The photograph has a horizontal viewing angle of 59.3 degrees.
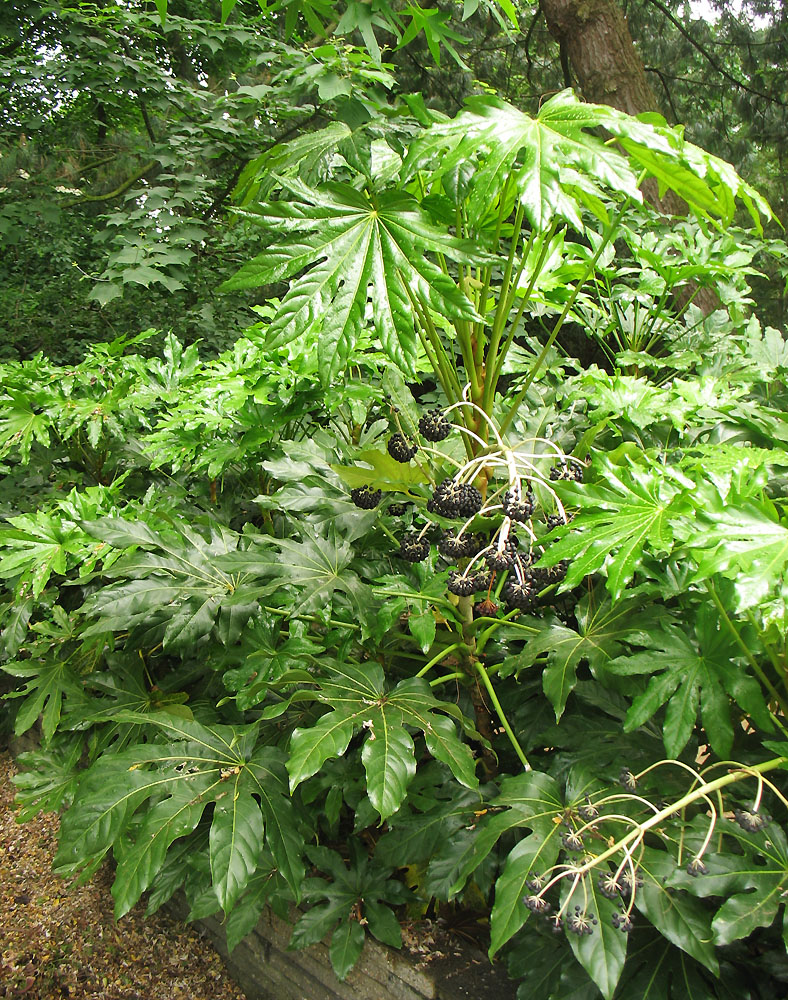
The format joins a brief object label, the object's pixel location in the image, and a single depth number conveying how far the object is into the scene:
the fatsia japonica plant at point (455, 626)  1.07
